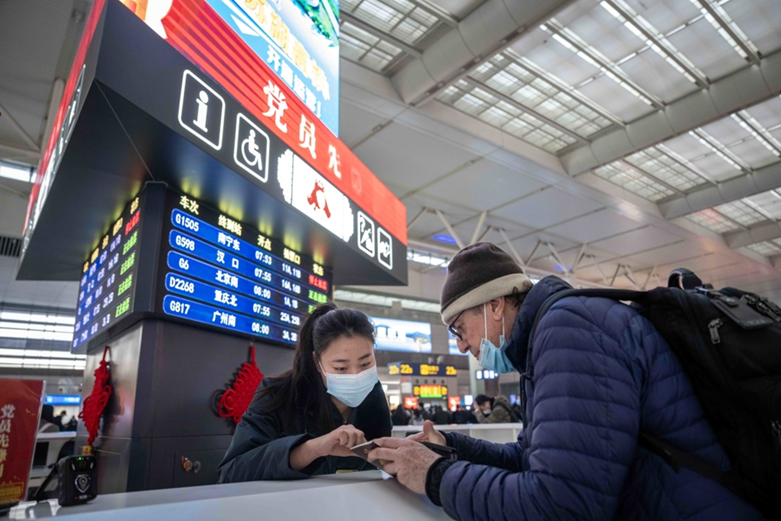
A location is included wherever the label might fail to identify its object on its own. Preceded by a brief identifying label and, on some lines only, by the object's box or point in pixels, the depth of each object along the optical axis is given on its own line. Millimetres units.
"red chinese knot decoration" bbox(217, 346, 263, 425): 3307
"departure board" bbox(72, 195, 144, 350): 3074
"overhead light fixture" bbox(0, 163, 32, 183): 8141
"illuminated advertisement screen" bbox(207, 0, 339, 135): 3284
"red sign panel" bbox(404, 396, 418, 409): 16428
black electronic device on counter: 853
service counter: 822
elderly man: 929
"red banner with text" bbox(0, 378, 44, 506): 871
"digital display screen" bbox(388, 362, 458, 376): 15758
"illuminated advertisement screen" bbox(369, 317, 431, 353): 16797
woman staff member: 1811
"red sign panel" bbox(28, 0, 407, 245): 2527
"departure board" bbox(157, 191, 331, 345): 3037
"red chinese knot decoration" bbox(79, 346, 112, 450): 3201
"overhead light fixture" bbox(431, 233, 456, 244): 12618
